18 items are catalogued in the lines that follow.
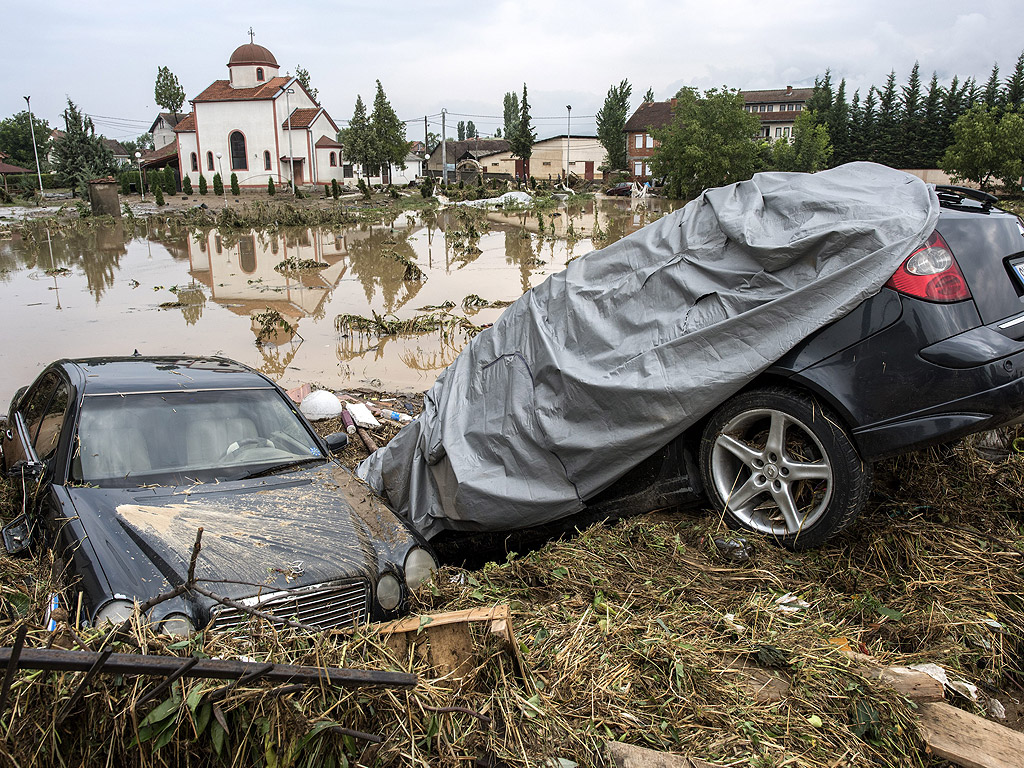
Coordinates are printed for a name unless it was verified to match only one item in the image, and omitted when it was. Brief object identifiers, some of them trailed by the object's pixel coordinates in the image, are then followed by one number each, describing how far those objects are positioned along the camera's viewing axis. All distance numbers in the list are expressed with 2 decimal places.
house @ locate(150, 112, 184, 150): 90.62
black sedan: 3.29
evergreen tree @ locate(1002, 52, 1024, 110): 65.69
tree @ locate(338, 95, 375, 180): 60.94
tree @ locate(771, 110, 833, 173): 55.03
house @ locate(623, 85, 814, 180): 81.88
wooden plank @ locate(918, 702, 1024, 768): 2.32
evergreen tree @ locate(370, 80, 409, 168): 61.28
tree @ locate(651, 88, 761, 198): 47.84
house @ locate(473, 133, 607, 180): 89.94
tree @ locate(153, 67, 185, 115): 88.31
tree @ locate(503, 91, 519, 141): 132.12
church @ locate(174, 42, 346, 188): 59.13
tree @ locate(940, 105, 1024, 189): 48.47
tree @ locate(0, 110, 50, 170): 97.00
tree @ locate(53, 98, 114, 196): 53.56
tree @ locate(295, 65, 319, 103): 104.69
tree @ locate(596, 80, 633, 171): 85.12
